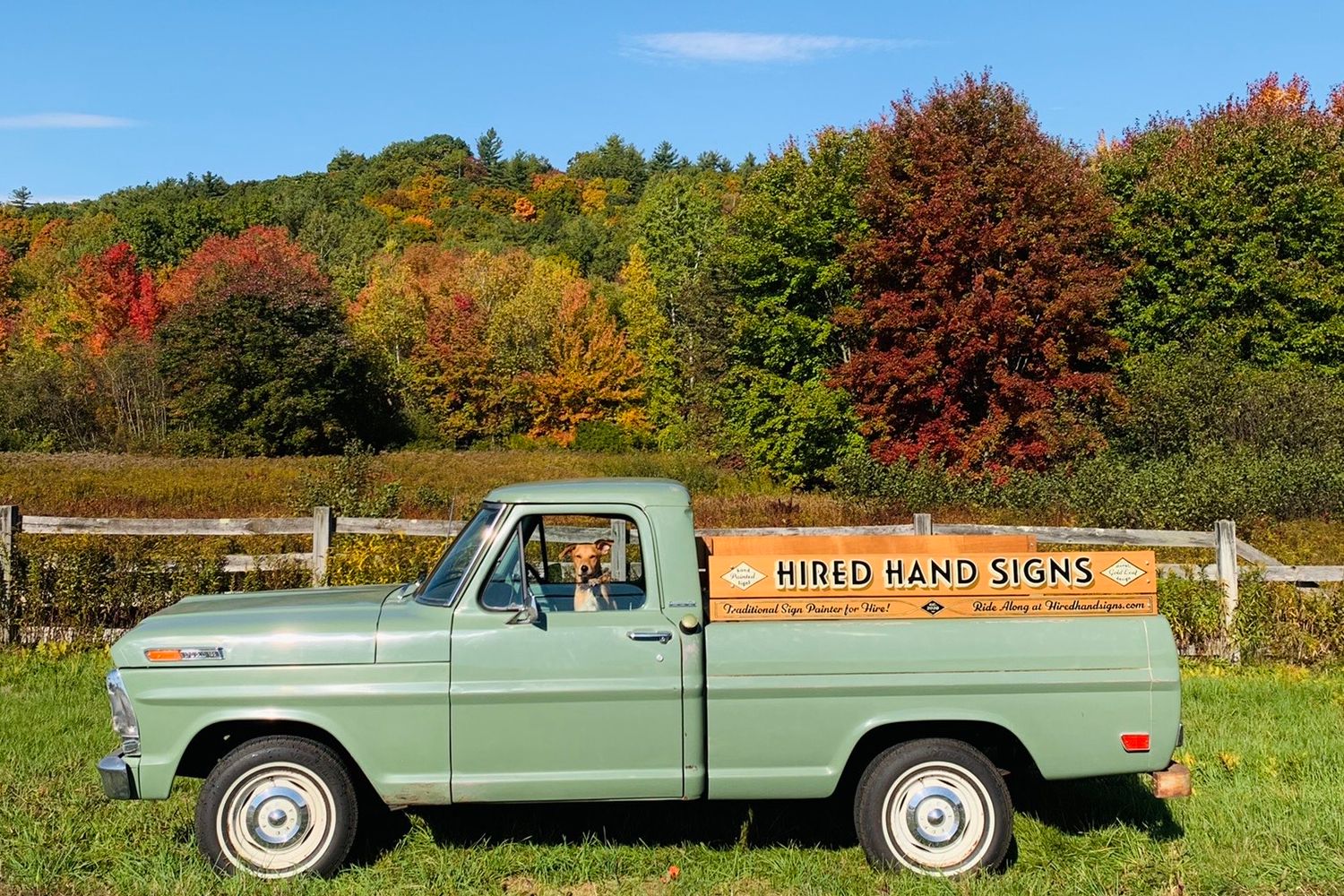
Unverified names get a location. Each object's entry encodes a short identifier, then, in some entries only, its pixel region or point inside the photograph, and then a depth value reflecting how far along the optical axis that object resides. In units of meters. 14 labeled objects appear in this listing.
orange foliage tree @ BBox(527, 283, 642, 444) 48.19
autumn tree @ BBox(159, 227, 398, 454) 40.69
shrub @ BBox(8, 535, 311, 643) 11.71
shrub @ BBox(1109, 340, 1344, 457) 23.05
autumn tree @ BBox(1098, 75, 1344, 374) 27.66
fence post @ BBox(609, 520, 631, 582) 5.91
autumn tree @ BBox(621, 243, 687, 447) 47.19
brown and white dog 5.59
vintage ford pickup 5.34
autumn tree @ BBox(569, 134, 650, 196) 123.00
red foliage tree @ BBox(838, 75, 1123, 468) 26.83
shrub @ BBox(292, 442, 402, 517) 16.45
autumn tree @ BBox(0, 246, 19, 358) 56.47
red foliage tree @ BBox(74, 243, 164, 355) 52.25
